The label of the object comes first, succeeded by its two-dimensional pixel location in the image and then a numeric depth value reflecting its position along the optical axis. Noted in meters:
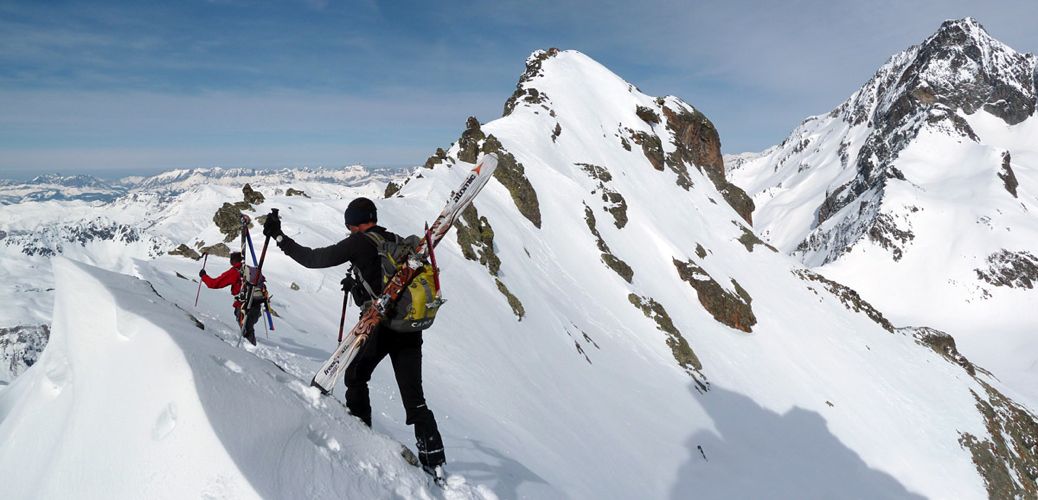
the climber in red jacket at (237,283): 9.61
